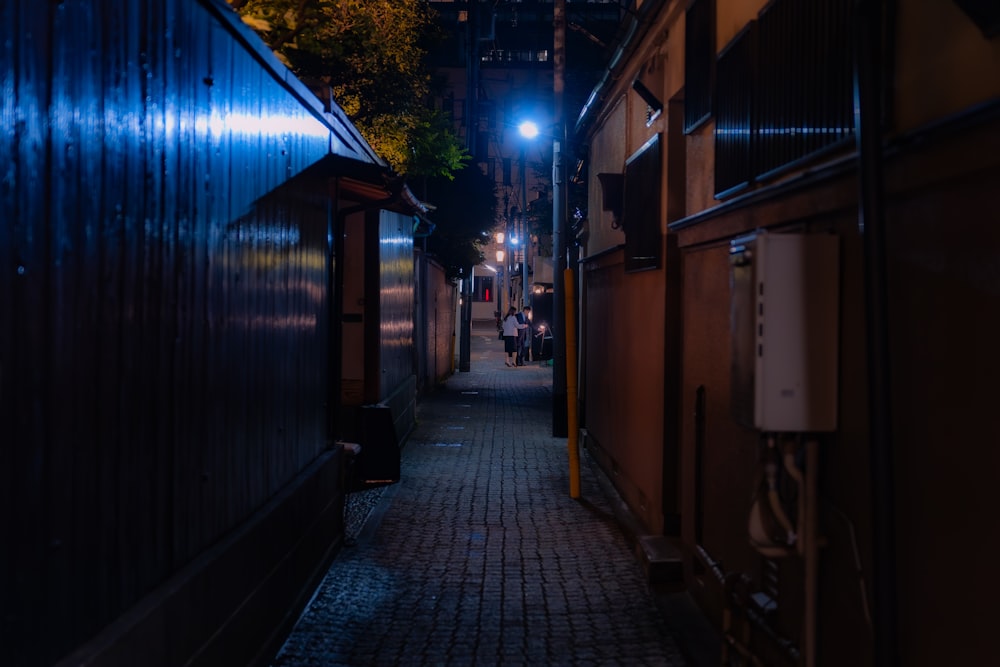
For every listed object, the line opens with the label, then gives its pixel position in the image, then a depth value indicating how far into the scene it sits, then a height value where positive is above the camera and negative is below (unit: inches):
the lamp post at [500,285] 3053.6 +158.9
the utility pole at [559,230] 584.1 +66.5
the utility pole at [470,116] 1200.8 +291.2
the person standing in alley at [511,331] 1254.3 -0.8
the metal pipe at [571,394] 439.5 -32.4
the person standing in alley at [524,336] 1305.5 -8.2
